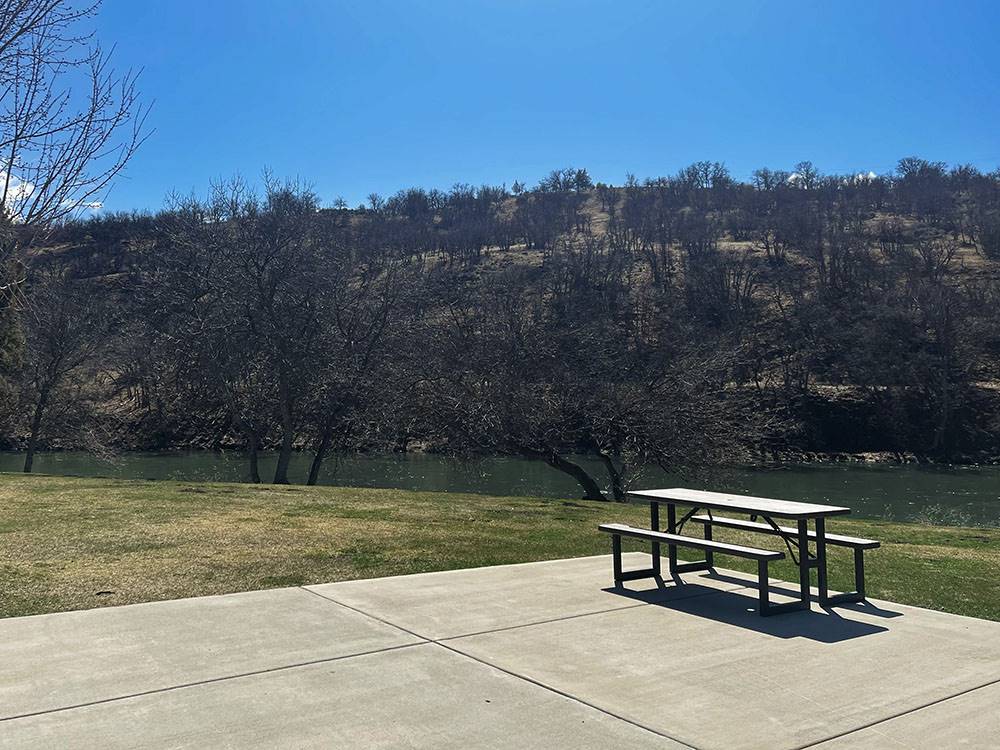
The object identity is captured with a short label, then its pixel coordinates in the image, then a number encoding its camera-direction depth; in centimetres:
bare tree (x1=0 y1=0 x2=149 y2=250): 615
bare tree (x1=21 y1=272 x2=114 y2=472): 2981
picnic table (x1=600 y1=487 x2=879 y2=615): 579
